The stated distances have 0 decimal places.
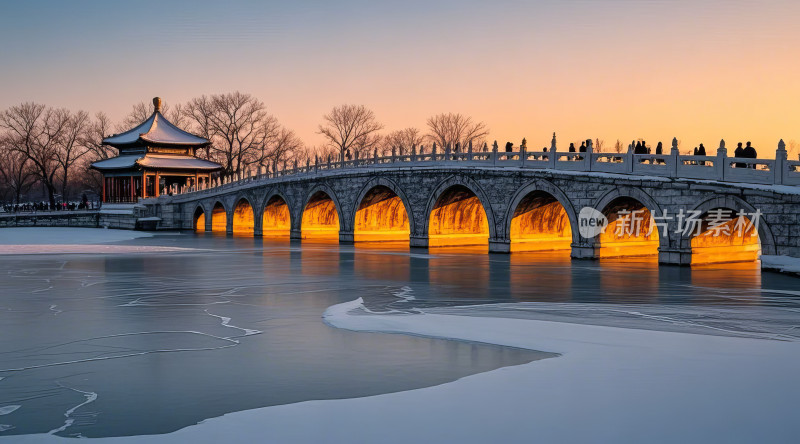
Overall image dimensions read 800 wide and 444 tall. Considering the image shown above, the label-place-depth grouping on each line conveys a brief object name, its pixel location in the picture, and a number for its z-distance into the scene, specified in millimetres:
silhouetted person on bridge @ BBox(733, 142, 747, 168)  22281
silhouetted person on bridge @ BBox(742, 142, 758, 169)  22175
